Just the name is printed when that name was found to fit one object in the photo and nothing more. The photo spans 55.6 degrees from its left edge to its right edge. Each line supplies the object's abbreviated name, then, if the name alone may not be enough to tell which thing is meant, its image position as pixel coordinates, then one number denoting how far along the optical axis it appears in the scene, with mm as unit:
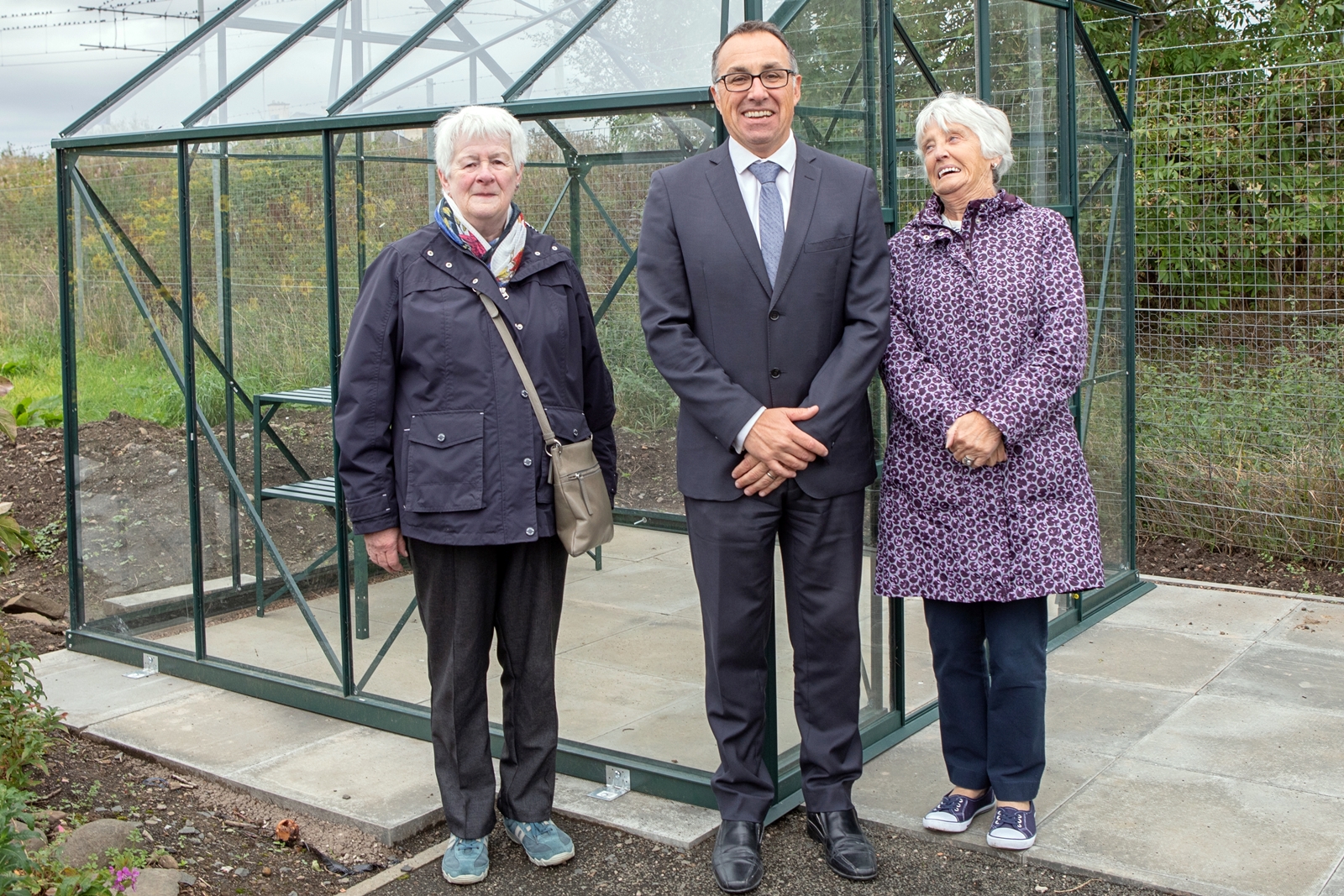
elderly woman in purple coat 2943
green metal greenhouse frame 3545
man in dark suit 2857
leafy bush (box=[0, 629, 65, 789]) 3250
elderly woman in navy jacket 2910
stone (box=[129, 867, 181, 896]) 2900
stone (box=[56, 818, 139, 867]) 3006
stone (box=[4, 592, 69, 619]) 5445
